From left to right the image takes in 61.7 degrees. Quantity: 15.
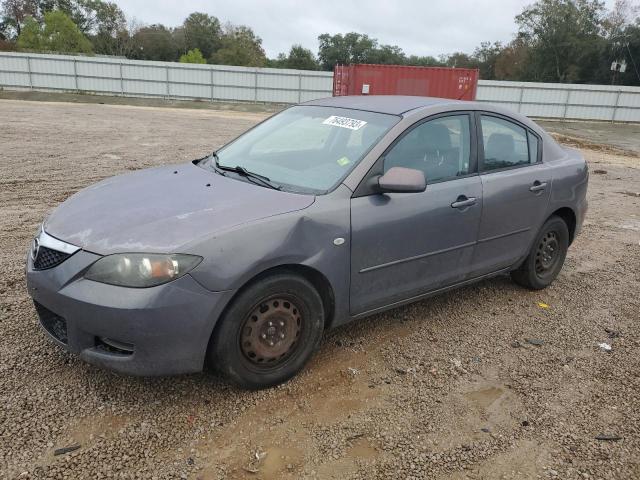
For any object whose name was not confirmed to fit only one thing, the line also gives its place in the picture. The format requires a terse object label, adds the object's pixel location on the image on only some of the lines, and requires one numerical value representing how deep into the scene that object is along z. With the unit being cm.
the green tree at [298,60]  7333
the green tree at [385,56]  8197
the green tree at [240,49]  6869
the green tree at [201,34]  8062
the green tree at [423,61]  8494
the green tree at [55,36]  5875
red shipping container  2211
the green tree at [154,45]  7456
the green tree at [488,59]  7512
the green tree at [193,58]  6215
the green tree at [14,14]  7600
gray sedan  266
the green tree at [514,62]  6297
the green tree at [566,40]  5606
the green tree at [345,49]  8250
